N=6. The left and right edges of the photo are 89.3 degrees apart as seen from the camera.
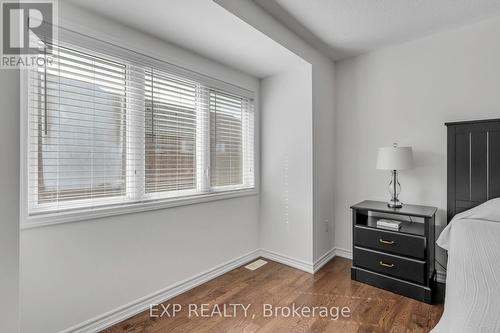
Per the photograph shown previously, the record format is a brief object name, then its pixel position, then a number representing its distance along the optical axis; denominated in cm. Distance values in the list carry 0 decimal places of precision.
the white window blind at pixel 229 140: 264
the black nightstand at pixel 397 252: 212
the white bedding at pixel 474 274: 75
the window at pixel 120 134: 157
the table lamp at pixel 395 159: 233
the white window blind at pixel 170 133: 209
